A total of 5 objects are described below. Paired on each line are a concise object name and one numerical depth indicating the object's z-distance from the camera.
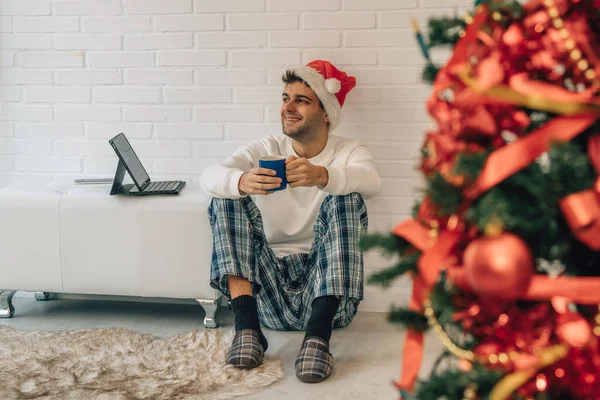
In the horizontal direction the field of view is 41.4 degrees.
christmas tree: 0.93
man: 2.49
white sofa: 2.88
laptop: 2.90
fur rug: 2.28
